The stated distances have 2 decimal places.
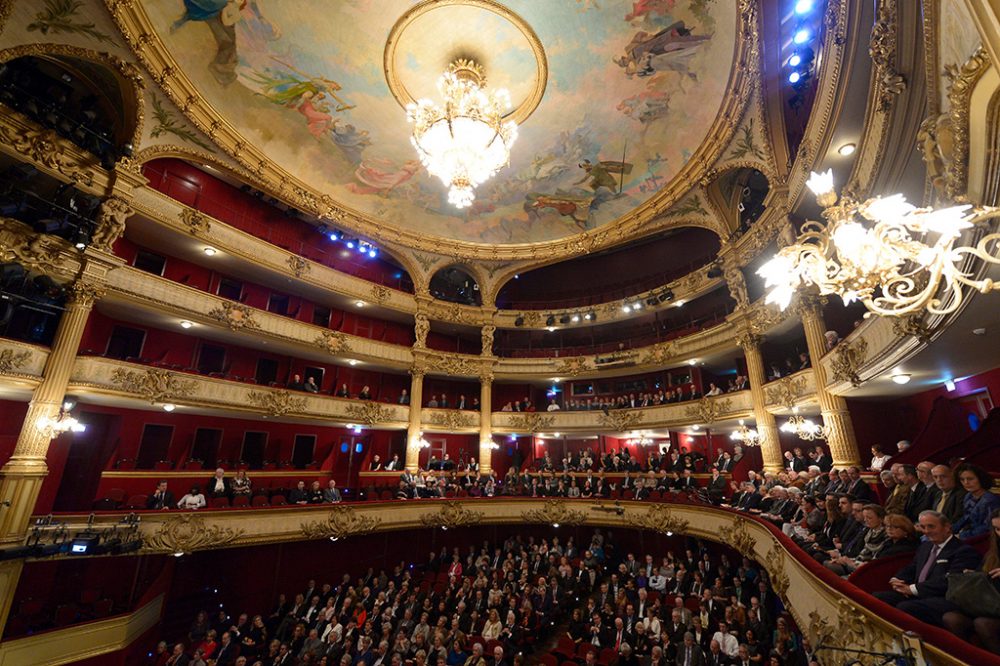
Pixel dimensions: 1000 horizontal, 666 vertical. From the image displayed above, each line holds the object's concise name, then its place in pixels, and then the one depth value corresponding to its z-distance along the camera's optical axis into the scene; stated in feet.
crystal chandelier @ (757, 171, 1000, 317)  9.61
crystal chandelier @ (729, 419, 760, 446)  42.47
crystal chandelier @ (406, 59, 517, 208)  36.52
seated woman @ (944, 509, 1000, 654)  8.57
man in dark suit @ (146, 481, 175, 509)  35.12
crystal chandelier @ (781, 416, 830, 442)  36.27
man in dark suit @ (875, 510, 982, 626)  10.06
